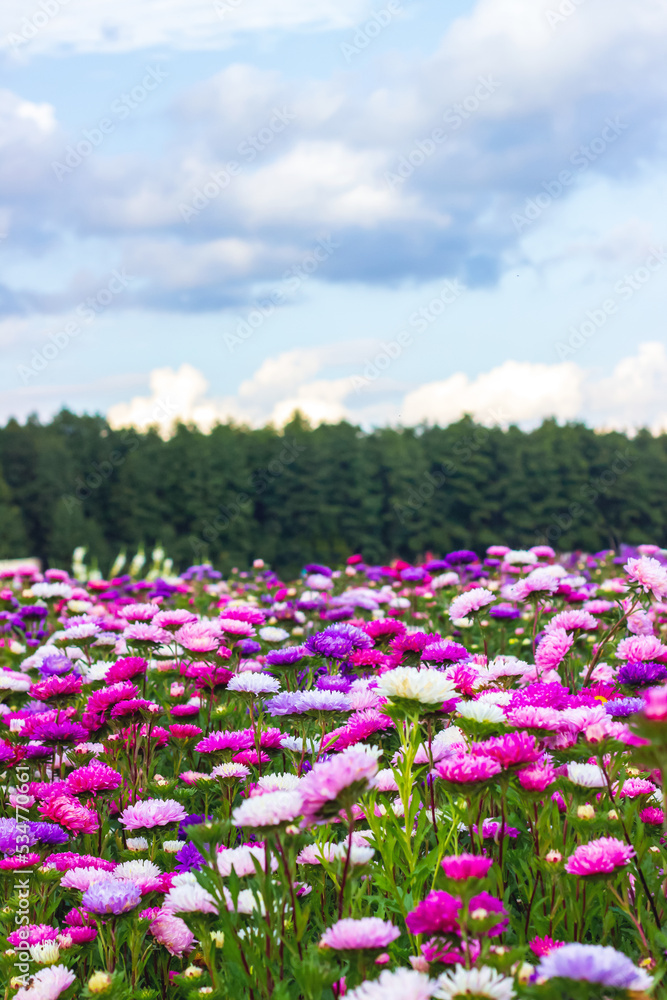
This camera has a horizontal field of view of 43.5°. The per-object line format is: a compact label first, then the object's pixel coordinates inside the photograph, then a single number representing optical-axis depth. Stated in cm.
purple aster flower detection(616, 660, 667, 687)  271
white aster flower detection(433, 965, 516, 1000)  124
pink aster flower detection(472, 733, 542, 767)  173
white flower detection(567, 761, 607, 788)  202
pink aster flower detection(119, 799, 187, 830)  253
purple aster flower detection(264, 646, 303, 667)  323
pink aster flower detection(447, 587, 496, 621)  368
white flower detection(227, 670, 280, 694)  287
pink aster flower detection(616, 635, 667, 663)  274
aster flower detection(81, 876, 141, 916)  197
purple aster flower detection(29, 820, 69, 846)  267
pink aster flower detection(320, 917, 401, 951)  147
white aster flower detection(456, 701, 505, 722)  194
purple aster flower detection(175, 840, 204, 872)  237
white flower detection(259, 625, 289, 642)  421
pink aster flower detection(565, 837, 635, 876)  167
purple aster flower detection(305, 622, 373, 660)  318
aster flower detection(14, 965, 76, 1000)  176
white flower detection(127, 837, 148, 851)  268
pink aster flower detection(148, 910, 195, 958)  213
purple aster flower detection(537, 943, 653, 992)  119
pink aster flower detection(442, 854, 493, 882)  142
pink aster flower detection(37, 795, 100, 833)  279
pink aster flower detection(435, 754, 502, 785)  169
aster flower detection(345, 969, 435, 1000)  120
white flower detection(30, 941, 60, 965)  195
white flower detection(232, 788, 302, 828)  157
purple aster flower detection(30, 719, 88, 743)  312
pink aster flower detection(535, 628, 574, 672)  305
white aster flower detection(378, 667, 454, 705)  187
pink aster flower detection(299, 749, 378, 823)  151
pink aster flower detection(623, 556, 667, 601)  290
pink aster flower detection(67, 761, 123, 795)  284
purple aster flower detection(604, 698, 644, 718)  227
